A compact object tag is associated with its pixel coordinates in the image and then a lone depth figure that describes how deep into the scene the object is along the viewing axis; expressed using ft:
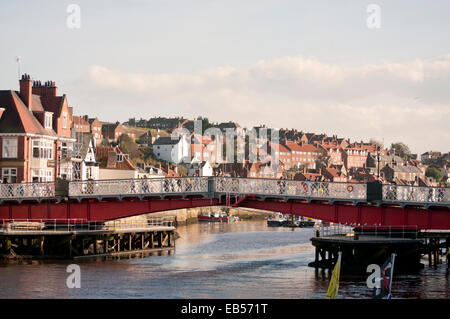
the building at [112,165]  405.10
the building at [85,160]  298.76
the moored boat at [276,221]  482.28
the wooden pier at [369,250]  203.72
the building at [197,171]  643.04
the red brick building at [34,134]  265.54
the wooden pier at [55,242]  236.22
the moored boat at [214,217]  511.81
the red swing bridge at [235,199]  199.82
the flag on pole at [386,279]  119.03
